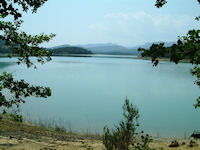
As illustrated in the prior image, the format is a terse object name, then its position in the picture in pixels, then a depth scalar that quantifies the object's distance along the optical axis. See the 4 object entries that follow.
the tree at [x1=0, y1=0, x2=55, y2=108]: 6.13
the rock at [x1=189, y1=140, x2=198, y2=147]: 7.56
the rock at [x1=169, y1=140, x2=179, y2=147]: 7.77
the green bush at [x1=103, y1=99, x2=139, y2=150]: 5.38
